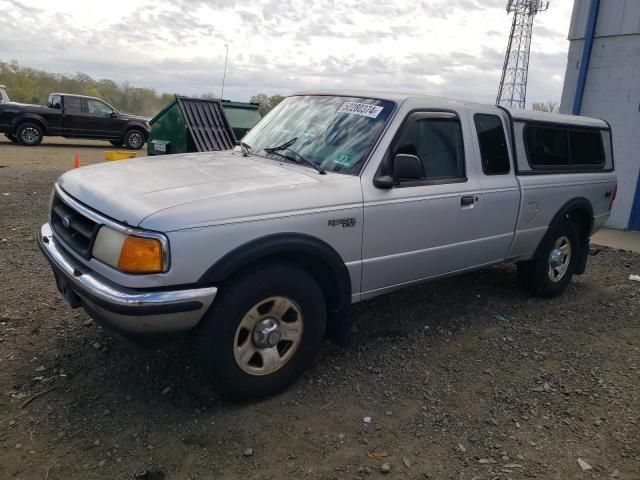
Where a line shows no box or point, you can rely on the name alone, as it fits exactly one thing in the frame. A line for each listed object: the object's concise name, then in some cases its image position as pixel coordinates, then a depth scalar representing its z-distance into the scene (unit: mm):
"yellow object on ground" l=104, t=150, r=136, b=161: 8898
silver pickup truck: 2682
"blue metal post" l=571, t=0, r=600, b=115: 8914
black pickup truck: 16172
